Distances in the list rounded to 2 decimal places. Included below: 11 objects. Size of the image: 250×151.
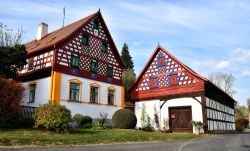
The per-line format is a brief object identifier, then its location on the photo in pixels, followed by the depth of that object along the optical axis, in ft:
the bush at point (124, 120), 75.31
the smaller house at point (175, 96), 81.92
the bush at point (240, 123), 134.06
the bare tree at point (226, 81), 198.49
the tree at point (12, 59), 67.56
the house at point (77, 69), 76.84
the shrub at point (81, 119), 74.79
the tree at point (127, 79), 156.35
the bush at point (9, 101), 53.31
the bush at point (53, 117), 53.52
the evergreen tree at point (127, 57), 196.87
